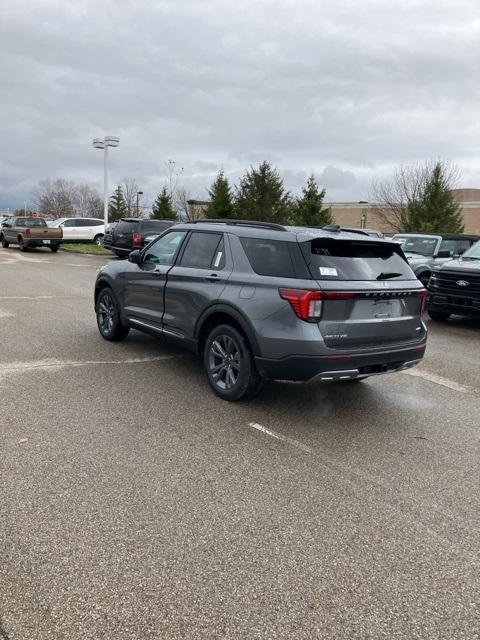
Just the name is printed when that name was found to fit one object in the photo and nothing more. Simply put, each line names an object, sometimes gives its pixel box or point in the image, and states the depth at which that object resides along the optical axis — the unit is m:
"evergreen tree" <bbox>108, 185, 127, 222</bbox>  54.53
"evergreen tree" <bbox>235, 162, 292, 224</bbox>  35.22
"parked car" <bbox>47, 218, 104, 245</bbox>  32.44
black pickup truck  9.77
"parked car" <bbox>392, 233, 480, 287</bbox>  12.75
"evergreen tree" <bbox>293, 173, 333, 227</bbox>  35.22
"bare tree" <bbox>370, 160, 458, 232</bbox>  43.54
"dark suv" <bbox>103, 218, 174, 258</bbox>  21.59
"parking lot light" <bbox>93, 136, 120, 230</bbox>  31.48
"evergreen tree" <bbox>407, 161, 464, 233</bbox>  34.06
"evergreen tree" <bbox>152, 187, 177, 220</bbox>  43.59
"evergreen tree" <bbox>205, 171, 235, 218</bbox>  36.91
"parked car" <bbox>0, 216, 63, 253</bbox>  25.70
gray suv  4.48
